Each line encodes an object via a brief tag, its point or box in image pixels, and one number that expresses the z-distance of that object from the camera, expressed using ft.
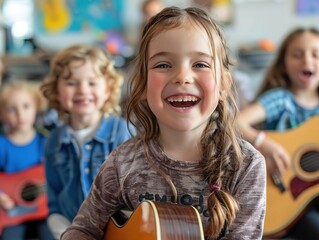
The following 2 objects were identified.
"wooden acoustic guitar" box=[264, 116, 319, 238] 5.85
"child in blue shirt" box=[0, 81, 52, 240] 6.85
